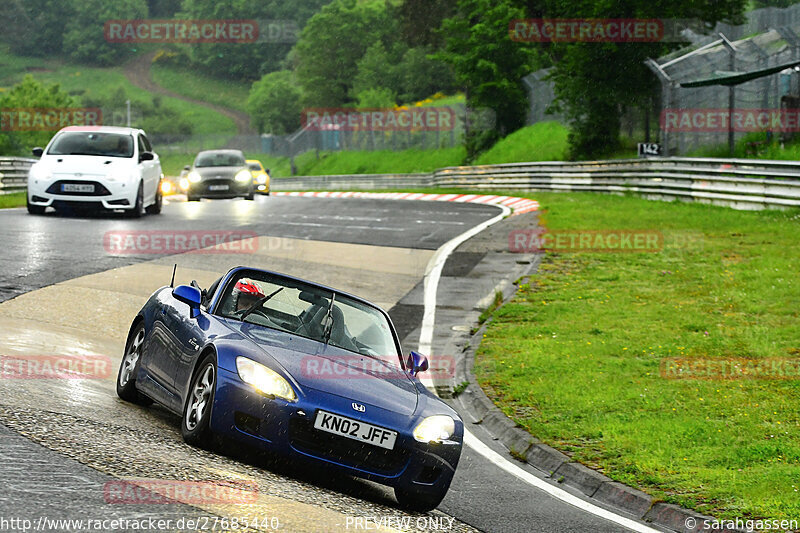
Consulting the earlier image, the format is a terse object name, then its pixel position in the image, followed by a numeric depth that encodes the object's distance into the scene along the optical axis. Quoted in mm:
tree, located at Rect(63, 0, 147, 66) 184750
